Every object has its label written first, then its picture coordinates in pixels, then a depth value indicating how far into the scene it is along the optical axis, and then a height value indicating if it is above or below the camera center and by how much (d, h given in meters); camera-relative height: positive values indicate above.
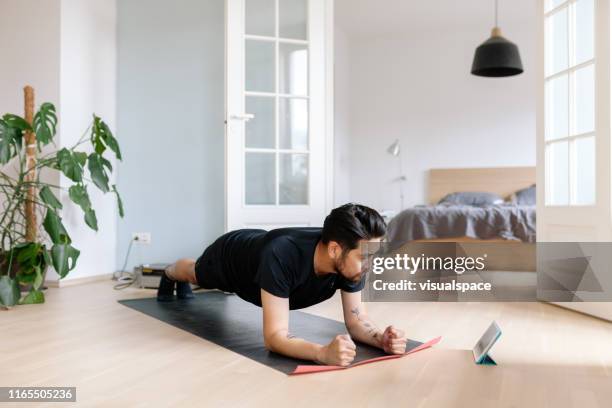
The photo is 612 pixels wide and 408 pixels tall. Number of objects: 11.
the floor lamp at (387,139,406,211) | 7.64 +0.28
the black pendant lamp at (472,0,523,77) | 4.73 +1.18
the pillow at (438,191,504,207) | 6.74 -0.01
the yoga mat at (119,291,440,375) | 2.05 -0.59
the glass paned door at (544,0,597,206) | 3.18 +0.56
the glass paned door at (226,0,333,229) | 3.98 +0.61
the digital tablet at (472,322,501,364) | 1.98 -0.52
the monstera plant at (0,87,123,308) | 3.26 -0.01
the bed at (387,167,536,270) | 4.90 -0.27
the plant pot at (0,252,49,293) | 3.39 -0.40
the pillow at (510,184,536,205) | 6.57 +0.01
